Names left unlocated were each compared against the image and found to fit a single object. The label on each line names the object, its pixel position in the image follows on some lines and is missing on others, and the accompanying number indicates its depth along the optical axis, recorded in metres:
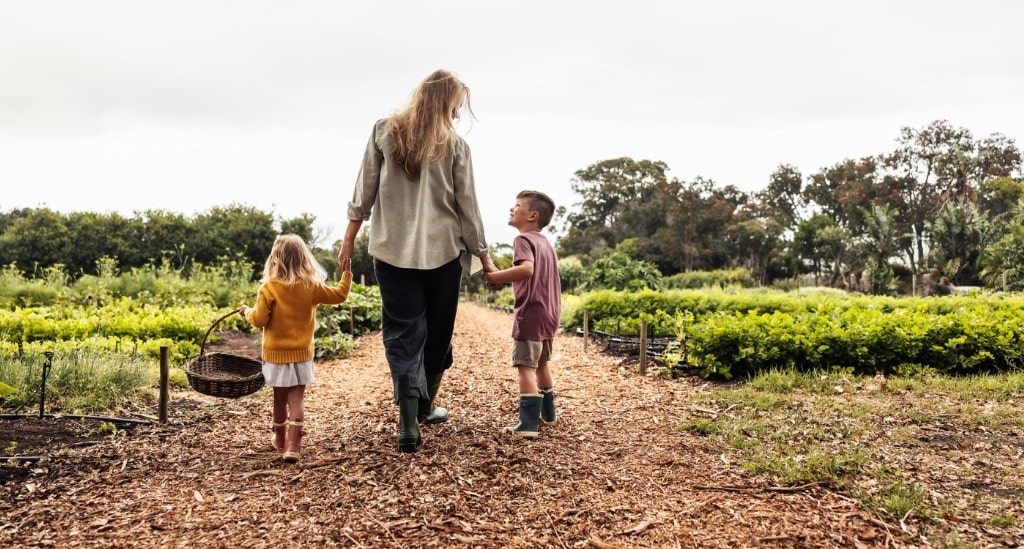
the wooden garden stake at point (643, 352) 6.39
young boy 3.60
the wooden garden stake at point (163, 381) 4.05
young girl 3.24
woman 3.22
